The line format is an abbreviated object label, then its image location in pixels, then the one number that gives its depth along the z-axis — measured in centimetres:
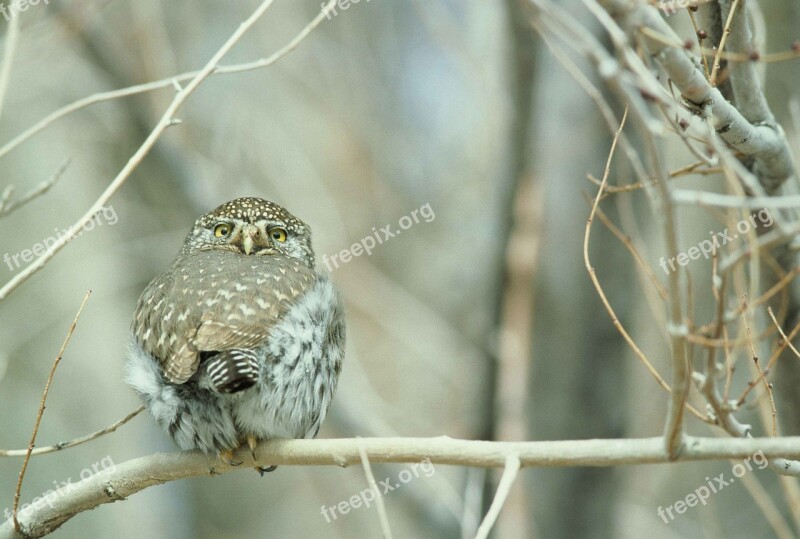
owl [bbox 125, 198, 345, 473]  659
